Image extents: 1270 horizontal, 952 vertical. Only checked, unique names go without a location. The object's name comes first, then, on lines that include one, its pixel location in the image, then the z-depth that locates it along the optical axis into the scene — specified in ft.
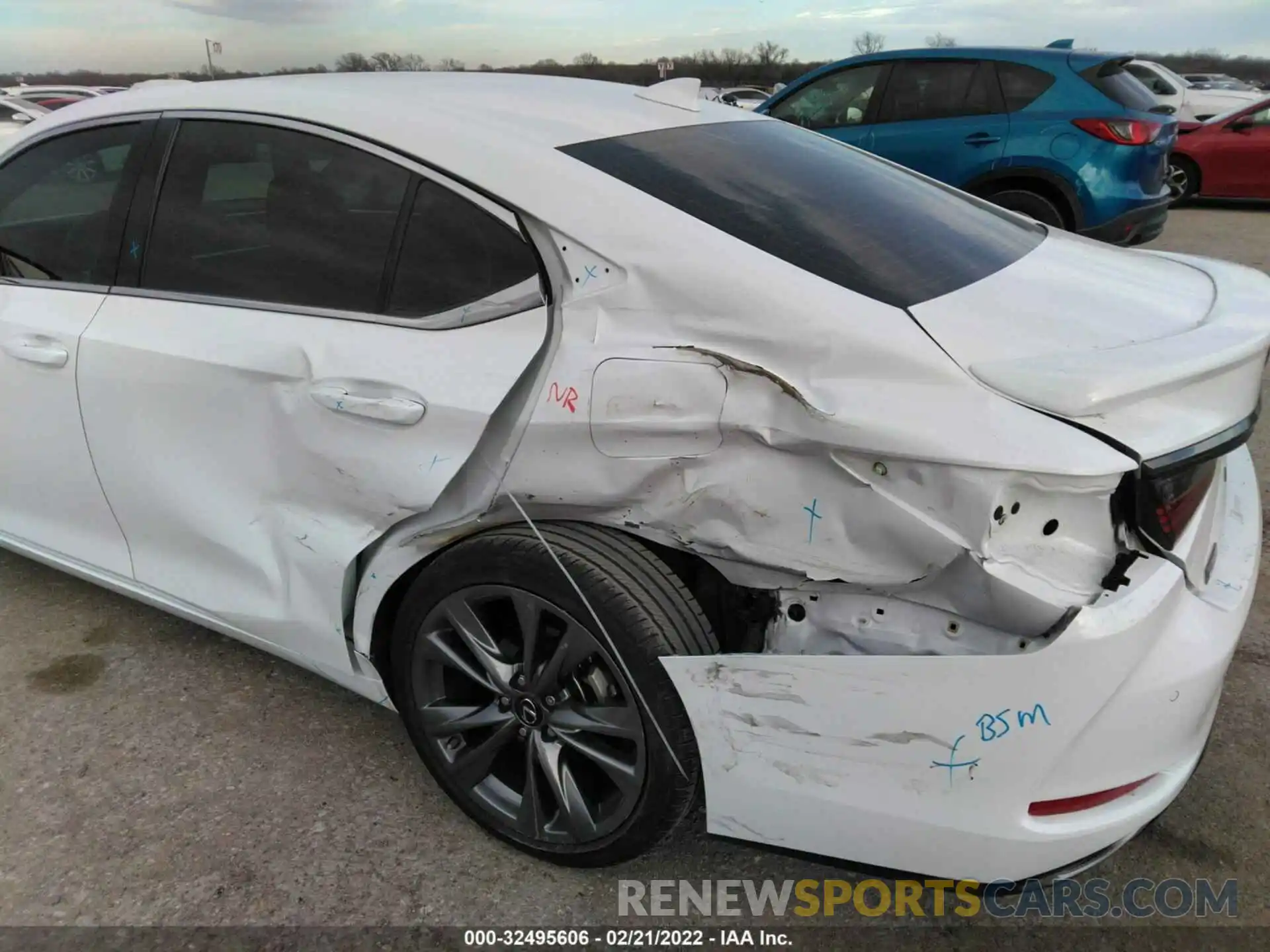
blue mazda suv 21.09
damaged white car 4.92
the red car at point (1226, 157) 35.86
